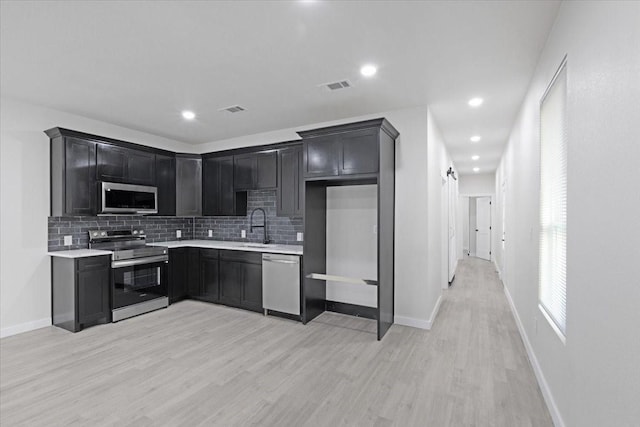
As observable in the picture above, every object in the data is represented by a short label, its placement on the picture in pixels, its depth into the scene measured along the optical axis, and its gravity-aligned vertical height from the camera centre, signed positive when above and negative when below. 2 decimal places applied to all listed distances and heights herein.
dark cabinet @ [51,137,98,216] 3.91 +0.45
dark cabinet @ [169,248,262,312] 4.54 -1.01
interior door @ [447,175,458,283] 6.46 -0.21
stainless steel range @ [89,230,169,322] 4.11 -0.85
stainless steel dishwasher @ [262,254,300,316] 4.15 -0.97
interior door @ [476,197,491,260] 10.10 -0.52
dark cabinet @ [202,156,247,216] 5.32 +0.38
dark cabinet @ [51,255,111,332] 3.74 -0.99
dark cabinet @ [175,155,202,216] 5.38 +0.47
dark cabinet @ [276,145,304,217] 4.57 +0.45
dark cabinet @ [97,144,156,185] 4.32 +0.70
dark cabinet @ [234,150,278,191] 4.83 +0.67
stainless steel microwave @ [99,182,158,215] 4.27 +0.20
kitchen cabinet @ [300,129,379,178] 3.58 +0.71
